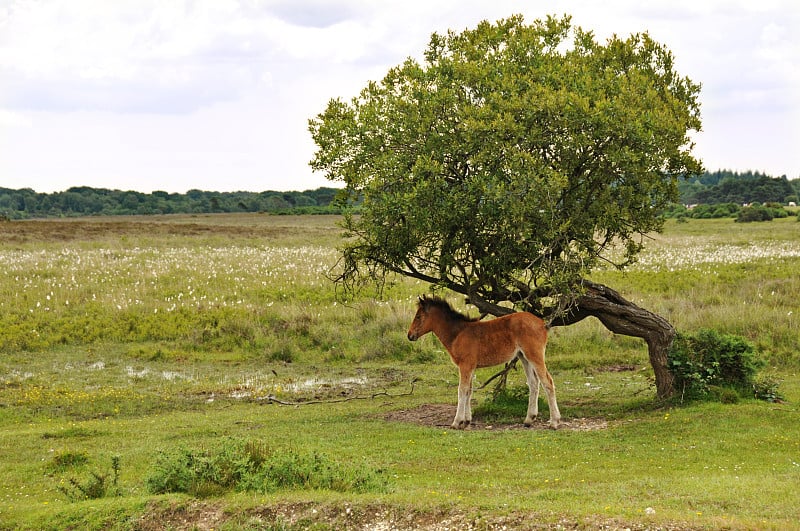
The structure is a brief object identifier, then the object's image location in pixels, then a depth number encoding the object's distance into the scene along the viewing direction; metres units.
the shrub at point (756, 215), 84.81
